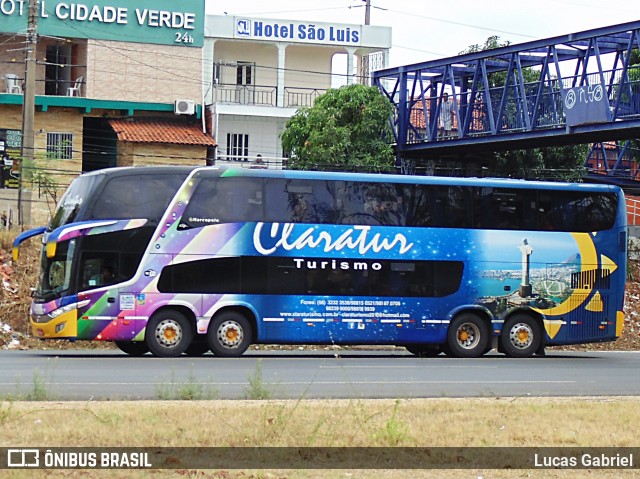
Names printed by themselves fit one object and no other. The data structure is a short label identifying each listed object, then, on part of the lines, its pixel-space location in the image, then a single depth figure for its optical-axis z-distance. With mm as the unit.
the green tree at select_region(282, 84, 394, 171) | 43000
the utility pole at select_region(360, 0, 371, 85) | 55906
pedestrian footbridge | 36438
